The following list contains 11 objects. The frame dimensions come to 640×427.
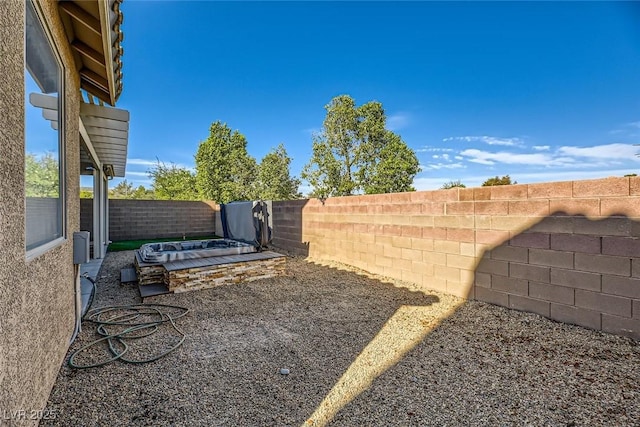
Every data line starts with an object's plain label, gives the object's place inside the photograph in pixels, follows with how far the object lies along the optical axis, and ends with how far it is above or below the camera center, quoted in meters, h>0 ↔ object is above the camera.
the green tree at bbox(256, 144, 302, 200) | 21.91 +2.42
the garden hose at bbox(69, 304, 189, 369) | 2.90 -1.39
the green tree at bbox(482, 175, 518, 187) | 21.67 +2.17
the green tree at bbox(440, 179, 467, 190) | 22.72 +2.06
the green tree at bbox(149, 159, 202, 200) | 25.05 +2.62
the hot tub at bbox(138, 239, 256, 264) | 5.62 -0.85
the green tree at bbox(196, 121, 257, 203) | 21.62 +3.15
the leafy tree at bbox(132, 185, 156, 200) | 29.38 +1.93
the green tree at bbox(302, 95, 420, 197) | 16.69 +3.21
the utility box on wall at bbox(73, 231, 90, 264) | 3.02 -0.36
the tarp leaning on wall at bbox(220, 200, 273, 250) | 7.78 -0.32
